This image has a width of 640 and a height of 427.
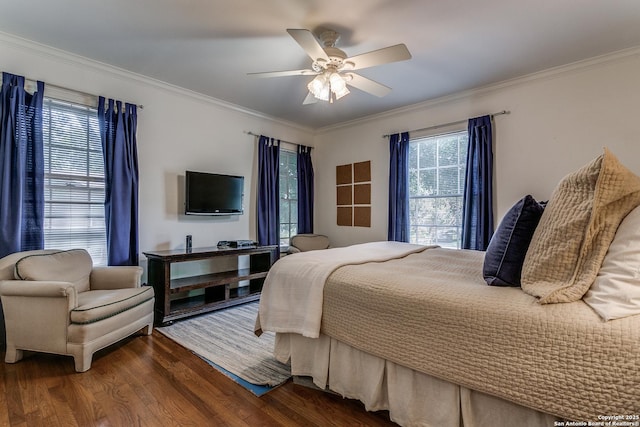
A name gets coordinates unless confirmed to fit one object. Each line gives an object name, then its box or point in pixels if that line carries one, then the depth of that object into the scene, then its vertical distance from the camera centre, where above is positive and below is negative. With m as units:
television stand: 3.05 -0.84
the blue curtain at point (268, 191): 4.52 +0.29
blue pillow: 1.46 -0.18
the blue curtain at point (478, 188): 3.53 +0.27
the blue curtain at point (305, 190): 5.19 +0.35
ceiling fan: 2.15 +1.17
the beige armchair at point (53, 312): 2.13 -0.77
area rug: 2.06 -1.18
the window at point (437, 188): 3.92 +0.31
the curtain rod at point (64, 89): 2.73 +1.19
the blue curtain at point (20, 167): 2.53 +0.36
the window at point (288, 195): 5.01 +0.25
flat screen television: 3.66 +0.21
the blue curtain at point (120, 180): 3.08 +0.31
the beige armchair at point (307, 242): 4.56 -0.52
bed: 1.03 -0.52
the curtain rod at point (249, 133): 4.46 +1.17
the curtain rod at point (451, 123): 3.52 +1.16
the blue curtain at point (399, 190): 4.25 +0.29
